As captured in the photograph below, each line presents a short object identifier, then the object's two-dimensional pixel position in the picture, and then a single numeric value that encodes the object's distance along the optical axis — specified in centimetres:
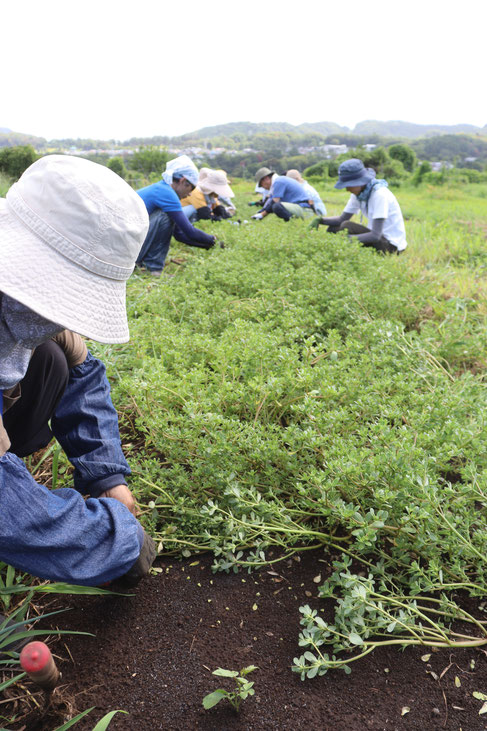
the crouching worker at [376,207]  499
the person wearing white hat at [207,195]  699
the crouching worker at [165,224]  489
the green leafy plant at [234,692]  121
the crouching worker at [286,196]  719
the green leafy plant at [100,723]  112
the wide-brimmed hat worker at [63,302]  108
